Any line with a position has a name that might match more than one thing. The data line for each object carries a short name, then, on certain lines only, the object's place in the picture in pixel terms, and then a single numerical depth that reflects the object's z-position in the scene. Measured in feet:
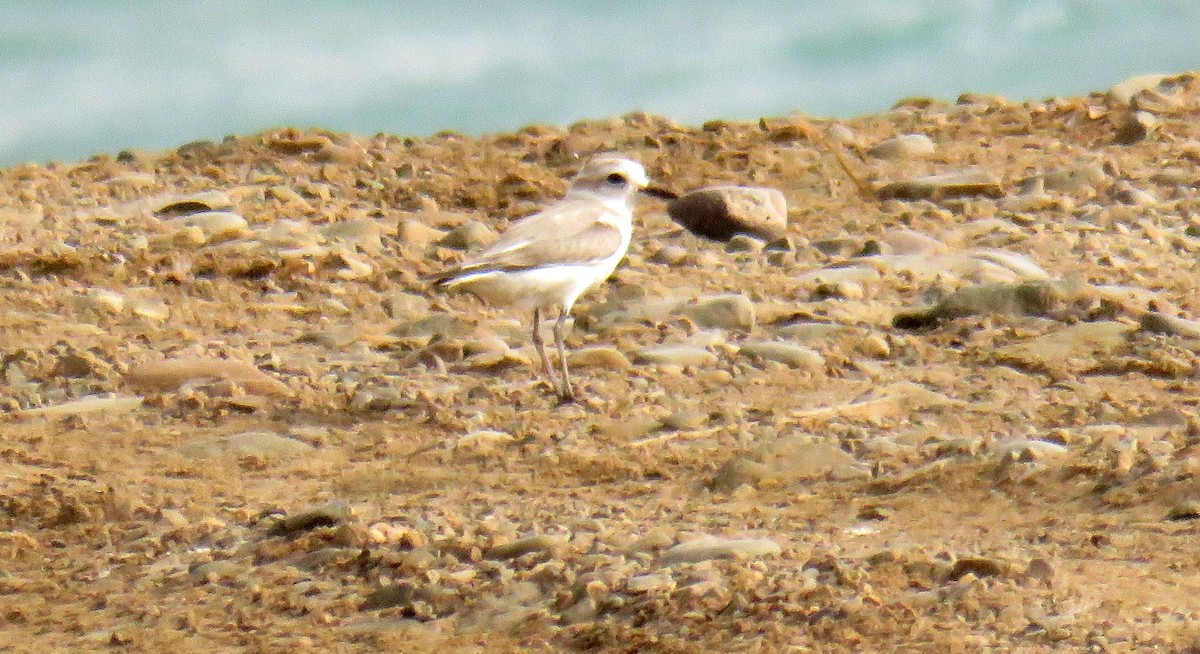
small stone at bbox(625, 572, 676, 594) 33.58
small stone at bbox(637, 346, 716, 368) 52.37
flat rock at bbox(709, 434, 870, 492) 41.70
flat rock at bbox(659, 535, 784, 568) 35.06
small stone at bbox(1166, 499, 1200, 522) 36.47
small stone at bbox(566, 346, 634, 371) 53.26
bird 51.31
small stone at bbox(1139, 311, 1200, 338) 53.16
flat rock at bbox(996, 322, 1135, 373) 51.01
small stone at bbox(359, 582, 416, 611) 35.27
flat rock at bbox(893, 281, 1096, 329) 55.77
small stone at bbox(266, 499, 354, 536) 39.24
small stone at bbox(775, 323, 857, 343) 54.39
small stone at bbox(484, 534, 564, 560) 36.55
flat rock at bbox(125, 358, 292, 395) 51.78
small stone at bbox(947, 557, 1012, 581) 33.06
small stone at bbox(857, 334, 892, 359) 53.16
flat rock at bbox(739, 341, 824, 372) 51.83
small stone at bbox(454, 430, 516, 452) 45.68
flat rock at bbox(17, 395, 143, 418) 50.21
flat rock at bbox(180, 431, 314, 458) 46.34
